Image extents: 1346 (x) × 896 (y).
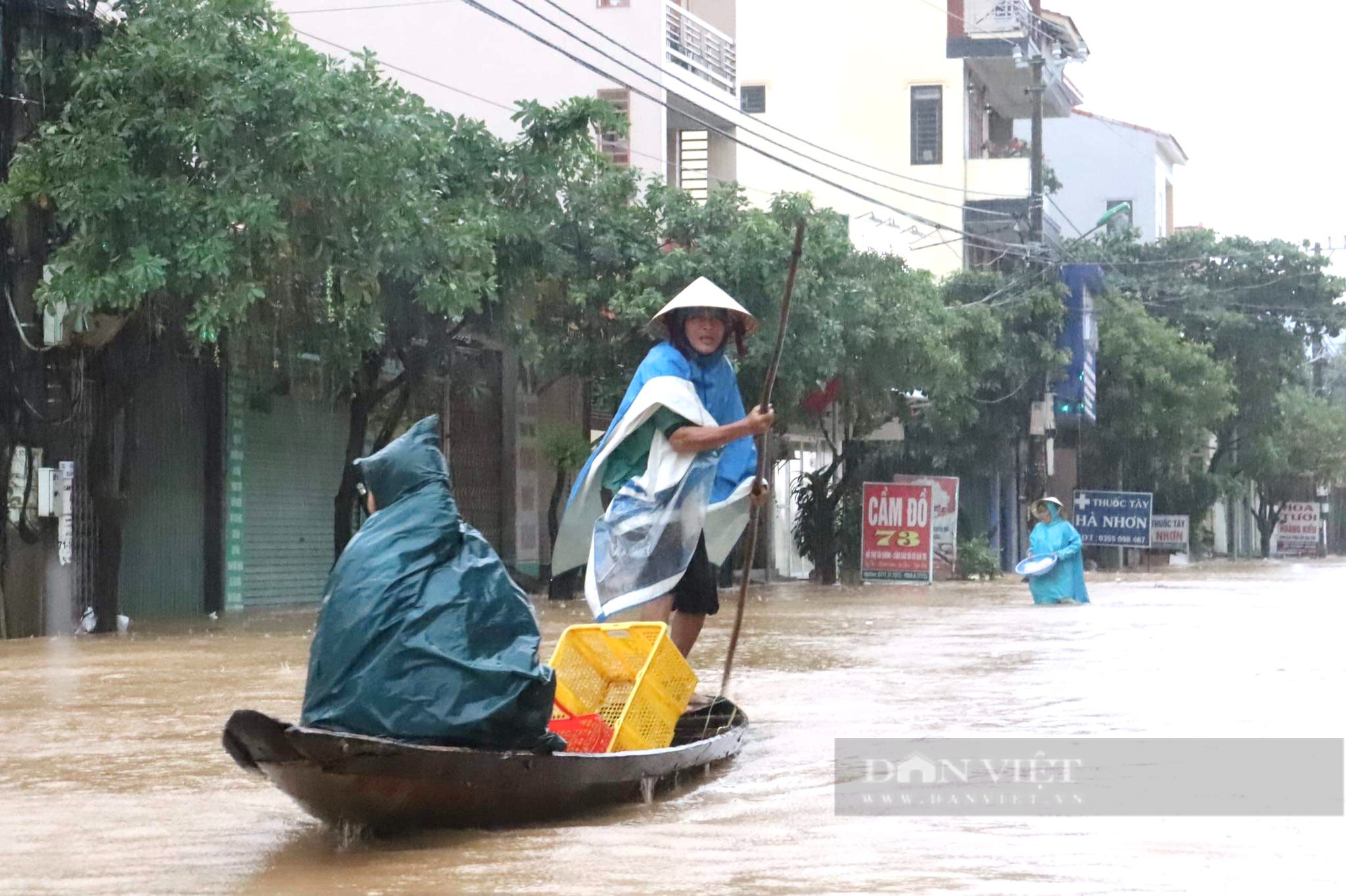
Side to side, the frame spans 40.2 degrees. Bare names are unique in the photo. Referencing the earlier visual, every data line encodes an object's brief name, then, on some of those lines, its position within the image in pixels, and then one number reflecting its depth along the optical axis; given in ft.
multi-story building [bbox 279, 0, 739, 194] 92.79
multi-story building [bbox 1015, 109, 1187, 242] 179.42
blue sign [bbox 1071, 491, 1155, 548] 116.26
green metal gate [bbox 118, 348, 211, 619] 64.80
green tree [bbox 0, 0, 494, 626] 47.67
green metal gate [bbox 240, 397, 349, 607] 69.46
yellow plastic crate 21.91
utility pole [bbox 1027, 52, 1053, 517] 109.50
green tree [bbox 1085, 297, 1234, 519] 128.77
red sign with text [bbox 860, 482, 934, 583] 92.27
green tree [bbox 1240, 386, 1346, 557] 176.86
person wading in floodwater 68.74
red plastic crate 21.98
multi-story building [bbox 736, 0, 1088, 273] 131.75
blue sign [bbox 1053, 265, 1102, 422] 118.32
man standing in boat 24.62
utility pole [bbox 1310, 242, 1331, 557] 153.89
